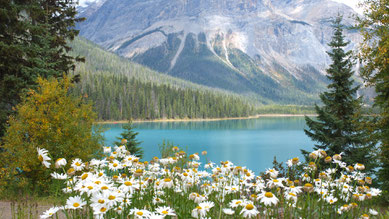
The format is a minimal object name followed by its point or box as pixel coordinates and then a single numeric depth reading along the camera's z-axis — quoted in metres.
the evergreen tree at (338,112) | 16.14
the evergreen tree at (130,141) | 19.30
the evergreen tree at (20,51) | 12.12
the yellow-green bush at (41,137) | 10.12
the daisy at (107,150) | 5.70
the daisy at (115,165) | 4.27
